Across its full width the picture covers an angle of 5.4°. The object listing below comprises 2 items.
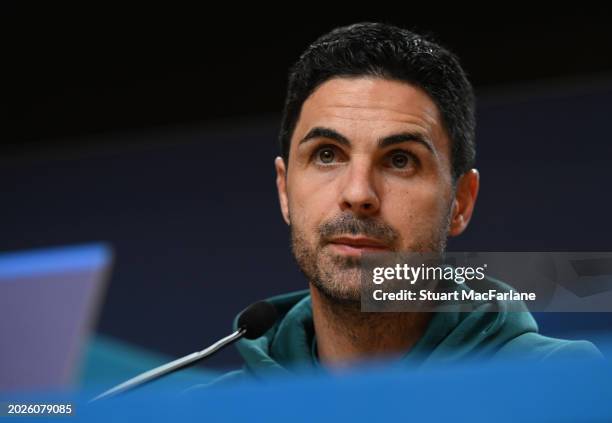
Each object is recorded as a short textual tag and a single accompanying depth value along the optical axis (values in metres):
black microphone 5.22
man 5.24
